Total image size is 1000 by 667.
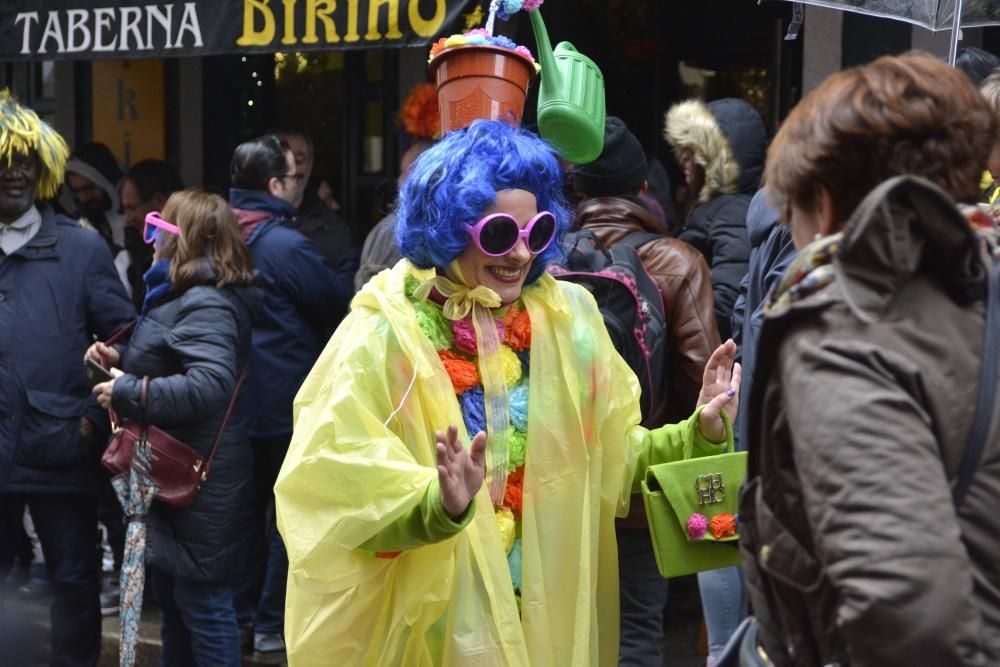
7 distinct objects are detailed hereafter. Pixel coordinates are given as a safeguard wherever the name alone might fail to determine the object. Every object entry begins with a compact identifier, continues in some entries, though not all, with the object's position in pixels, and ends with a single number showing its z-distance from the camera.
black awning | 5.66
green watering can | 4.16
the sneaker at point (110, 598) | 6.77
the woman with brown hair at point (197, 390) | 4.90
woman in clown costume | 2.97
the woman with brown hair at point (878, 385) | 1.66
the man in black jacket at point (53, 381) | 5.46
